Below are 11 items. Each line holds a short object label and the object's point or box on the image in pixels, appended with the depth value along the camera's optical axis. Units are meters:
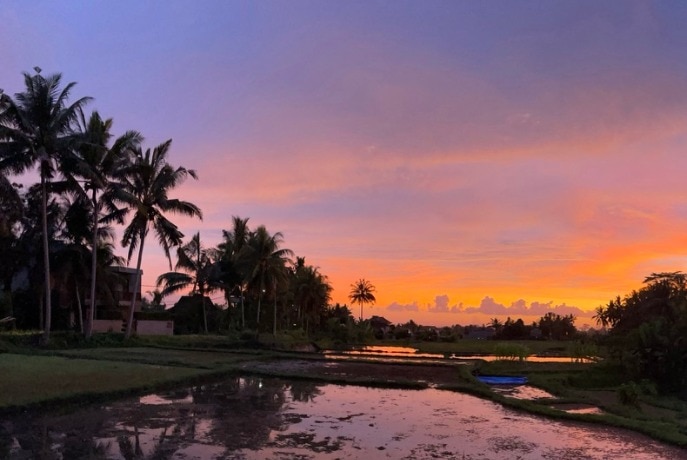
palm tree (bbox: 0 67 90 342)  20.92
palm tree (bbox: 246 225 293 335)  33.84
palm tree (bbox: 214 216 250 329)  34.59
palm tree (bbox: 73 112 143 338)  23.56
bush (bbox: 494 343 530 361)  25.36
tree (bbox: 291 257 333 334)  42.88
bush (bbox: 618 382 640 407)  14.38
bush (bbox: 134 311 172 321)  34.59
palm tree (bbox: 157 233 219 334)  35.97
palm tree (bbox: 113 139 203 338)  25.72
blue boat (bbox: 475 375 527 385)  18.63
